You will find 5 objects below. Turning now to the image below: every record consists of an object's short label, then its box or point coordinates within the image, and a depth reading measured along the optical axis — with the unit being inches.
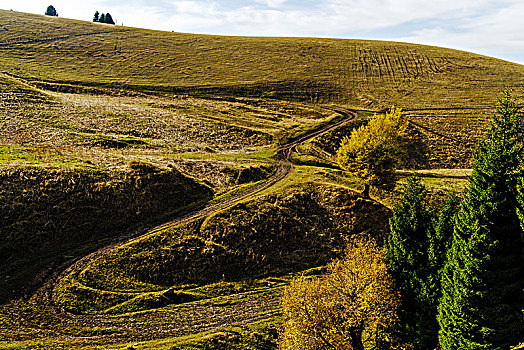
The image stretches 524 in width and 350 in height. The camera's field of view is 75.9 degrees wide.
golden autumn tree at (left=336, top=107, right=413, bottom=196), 1963.6
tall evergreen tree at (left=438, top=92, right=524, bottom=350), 898.1
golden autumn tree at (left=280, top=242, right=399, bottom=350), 1014.4
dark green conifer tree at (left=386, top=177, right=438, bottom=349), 1118.4
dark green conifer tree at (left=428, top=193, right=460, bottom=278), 1090.7
